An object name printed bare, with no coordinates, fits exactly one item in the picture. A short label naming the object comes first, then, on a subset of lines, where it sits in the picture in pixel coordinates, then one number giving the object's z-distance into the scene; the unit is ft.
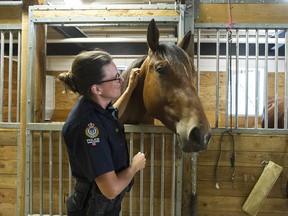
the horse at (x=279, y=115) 9.32
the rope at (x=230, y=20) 6.37
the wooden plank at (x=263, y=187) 6.11
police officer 3.49
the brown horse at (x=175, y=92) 4.55
